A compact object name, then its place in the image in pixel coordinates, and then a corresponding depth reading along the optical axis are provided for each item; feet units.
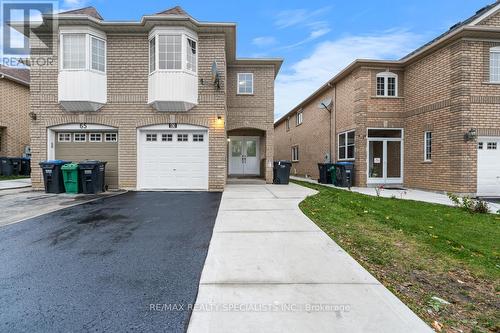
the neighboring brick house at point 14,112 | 55.31
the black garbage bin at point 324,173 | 46.75
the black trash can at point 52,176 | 31.58
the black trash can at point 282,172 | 41.98
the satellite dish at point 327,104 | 51.37
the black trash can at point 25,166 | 57.11
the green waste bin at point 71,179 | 31.45
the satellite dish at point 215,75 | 33.24
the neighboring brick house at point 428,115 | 31.94
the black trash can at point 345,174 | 41.47
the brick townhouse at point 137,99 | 32.76
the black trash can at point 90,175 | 31.50
